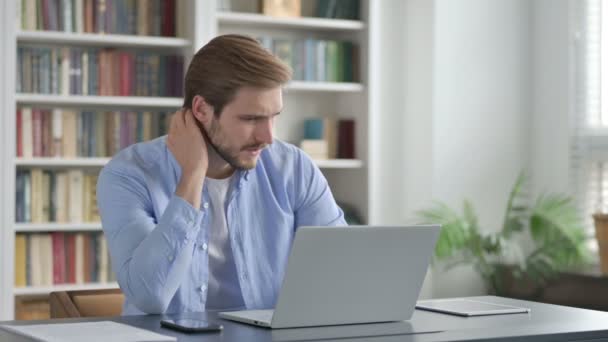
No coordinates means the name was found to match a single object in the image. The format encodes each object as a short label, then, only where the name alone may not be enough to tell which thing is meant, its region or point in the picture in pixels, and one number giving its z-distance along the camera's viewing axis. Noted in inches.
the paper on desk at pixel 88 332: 128.0
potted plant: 364.5
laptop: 141.0
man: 171.8
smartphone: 137.9
